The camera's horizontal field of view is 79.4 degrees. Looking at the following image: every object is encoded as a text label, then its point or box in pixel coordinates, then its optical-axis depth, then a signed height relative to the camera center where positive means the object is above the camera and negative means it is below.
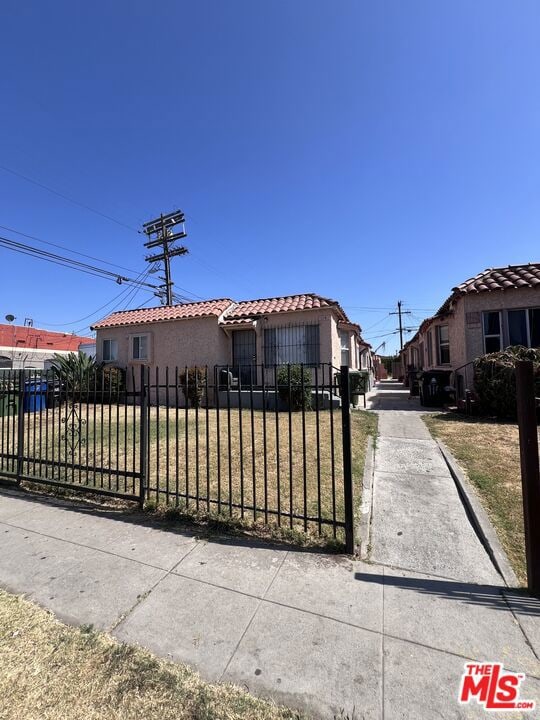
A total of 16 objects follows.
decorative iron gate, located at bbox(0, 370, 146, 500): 4.53 -1.42
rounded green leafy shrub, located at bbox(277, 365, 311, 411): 10.32 -0.48
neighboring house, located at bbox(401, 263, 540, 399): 10.09 +1.89
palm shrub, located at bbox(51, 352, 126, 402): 13.90 +0.54
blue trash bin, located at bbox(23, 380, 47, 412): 5.15 -0.20
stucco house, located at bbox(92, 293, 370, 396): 12.64 +1.84
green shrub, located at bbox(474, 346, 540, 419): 8.71 -0.24
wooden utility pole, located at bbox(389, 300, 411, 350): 47.56 +7.81
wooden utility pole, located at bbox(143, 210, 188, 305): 21.95 +9.48
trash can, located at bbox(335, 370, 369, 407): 11.18 -0.29
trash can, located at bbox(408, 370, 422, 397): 16.77 -0.65
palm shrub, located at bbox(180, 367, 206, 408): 12.18 -0.08
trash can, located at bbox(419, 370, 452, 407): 12.06 -0.66
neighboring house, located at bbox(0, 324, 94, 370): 30.08 +3.70
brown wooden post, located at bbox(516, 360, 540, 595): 2.53 -0.81
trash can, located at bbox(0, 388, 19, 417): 5.36 -0.21
